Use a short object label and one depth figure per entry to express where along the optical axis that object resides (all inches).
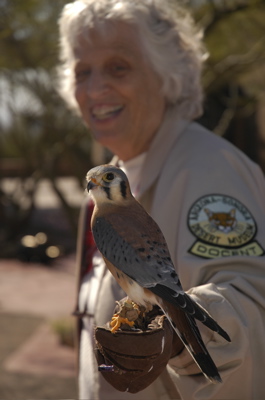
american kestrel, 40.1
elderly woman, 43.5
